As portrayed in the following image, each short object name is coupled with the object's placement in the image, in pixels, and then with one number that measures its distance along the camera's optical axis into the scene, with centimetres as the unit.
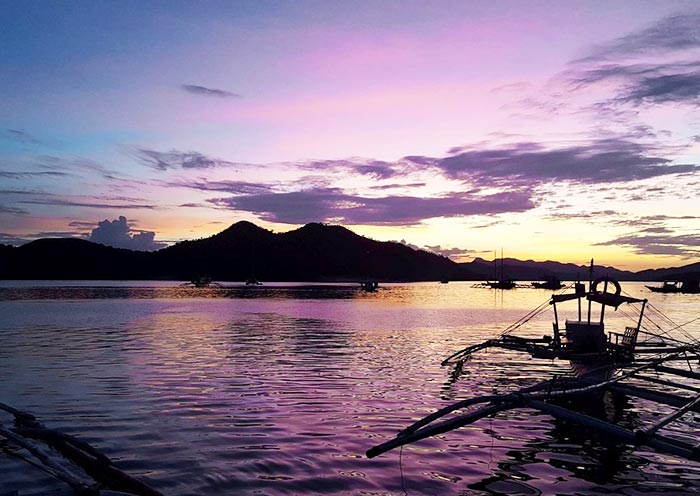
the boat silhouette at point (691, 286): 18725
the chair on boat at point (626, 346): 2545
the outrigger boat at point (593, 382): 1122
